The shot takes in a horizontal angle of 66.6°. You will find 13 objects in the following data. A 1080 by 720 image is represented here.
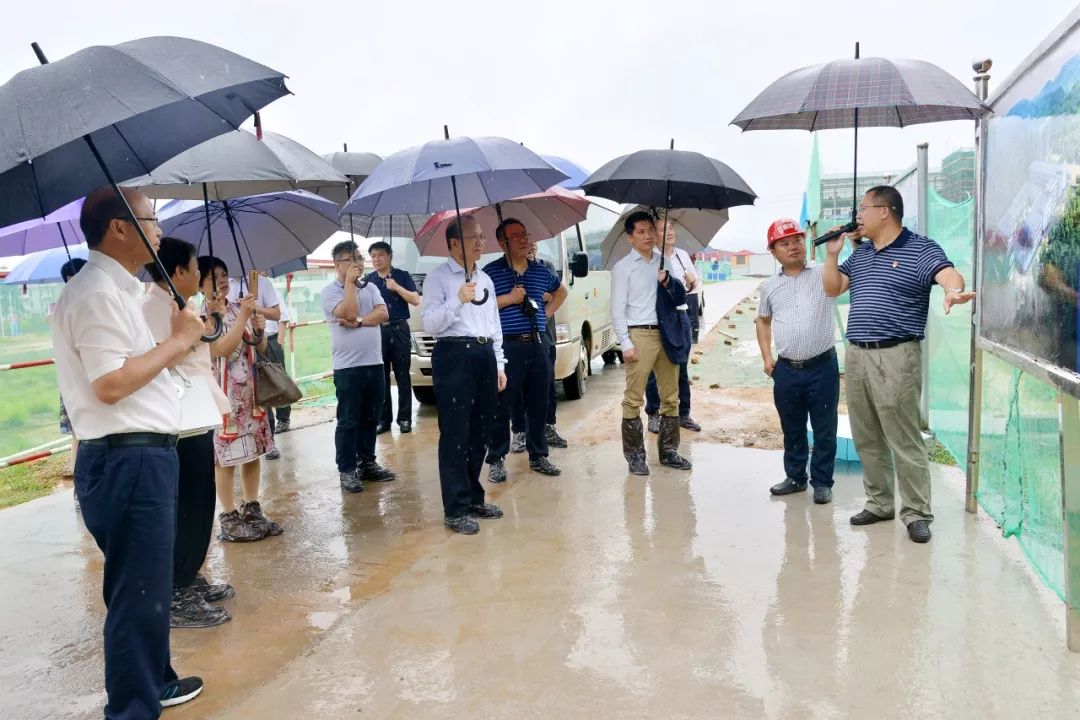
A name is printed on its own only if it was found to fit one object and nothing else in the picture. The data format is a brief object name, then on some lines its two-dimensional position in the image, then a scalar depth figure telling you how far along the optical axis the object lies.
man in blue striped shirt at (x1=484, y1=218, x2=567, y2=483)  5.91
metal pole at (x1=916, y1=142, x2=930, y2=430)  6.16
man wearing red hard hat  5.14
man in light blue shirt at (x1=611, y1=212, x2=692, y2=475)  5.96
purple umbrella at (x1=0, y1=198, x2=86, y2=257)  5.33
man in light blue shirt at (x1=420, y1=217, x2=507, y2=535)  4.78
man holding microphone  4.33
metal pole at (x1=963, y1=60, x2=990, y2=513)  4.34
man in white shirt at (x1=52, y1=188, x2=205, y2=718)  2.52
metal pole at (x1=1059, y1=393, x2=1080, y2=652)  3.14
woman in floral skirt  4.53
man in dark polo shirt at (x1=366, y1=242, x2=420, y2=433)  7.14
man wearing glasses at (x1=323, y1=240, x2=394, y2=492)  5.82
